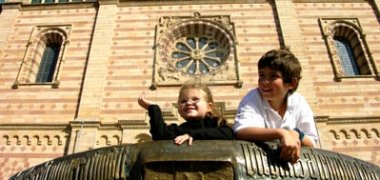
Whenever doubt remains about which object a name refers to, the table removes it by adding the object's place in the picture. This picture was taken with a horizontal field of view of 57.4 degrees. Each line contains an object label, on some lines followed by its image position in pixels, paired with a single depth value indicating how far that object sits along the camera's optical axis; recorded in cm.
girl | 219
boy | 214
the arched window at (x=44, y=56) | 1244
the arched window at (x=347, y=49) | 1213
